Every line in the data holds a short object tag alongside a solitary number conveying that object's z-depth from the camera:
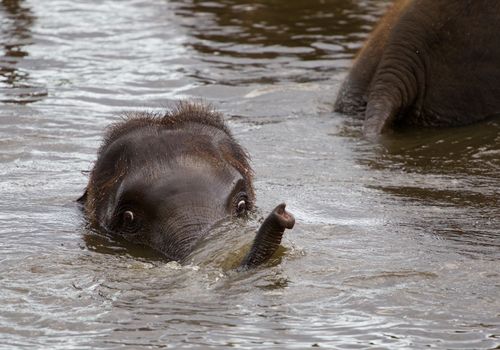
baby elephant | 14.43
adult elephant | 22.81
